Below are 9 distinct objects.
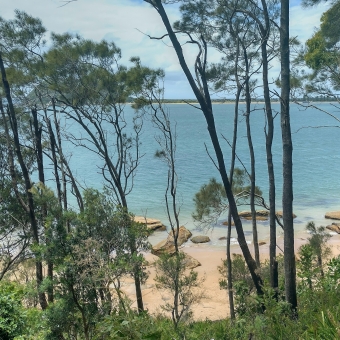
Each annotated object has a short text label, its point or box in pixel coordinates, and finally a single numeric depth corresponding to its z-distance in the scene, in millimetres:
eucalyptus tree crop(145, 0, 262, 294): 5219
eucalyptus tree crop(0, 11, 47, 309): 9133
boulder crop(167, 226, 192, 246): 18812
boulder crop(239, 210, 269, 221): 21203
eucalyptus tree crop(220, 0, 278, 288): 6740
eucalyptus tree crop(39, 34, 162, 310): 9992
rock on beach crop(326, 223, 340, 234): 18773
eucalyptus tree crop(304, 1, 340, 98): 7746
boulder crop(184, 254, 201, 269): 15475
